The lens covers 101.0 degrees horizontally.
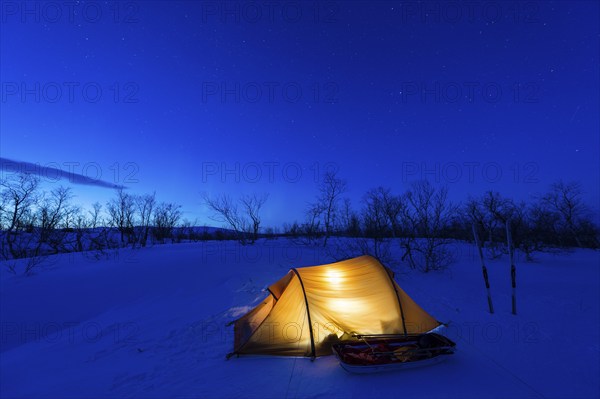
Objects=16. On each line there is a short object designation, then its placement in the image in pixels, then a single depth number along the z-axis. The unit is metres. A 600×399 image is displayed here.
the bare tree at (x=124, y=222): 35.47
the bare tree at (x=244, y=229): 24.84
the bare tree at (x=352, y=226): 29.84
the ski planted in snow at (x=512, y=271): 7.88
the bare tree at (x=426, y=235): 14.32
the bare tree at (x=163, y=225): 41.91
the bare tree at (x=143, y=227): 35.29
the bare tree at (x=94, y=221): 36.42
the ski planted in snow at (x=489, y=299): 8.08
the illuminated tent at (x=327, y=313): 5.72
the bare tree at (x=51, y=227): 27.77
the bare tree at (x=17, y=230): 23.36
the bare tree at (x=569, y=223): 27.75
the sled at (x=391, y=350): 4.72
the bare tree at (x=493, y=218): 19.72
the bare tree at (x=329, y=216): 26.63
